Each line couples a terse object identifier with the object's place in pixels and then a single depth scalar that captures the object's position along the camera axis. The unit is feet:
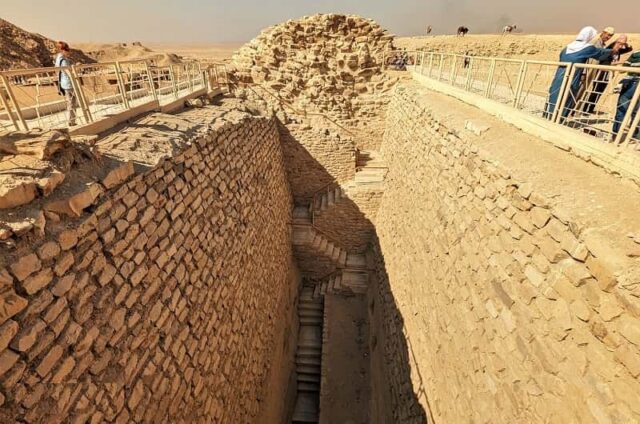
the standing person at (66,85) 16.25
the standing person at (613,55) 17.19
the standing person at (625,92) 13.84
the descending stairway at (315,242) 35.83
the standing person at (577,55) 16.33
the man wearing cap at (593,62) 15.30
